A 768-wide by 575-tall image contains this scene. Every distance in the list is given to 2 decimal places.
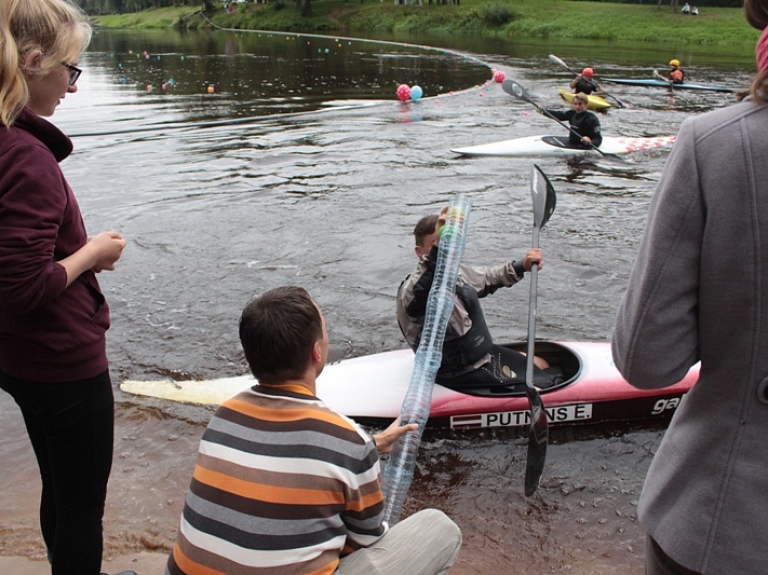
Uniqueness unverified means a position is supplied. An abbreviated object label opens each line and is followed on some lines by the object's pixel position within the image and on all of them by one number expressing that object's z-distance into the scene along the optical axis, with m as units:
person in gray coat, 1.01
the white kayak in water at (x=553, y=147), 10.25
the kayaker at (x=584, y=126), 9.80
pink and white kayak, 3.77
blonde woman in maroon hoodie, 1.65
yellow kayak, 13.91
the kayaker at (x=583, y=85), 13.60
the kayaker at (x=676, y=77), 16.17
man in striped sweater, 1.53
